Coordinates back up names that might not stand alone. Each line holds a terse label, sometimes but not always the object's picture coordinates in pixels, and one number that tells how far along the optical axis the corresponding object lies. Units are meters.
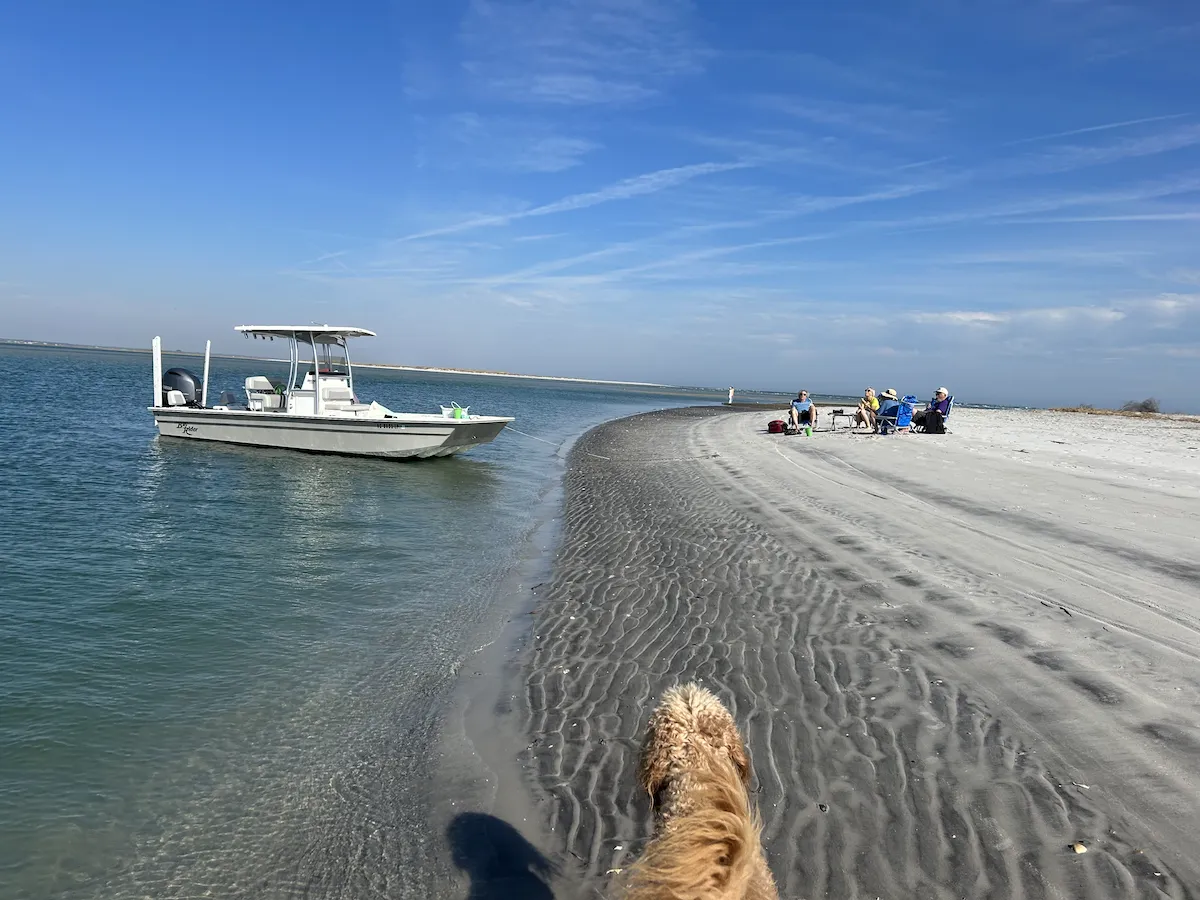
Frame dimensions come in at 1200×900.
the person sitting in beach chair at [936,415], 22.88
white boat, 19.66
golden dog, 1.99
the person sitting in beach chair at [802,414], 25.16
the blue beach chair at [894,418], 23.55
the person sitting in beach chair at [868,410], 24.44
